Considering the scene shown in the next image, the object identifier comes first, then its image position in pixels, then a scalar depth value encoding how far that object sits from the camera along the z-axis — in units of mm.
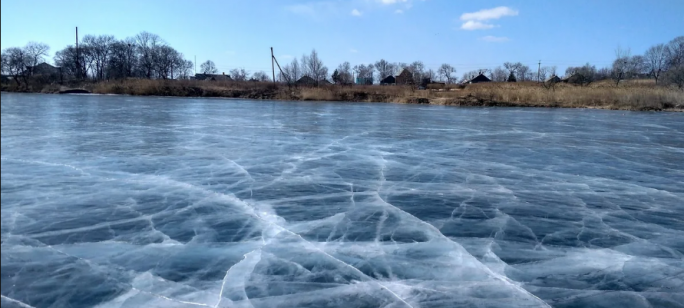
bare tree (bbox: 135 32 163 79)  66438
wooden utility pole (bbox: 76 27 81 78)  50750
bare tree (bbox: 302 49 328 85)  54312
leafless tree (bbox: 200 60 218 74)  84375
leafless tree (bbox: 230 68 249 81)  72856
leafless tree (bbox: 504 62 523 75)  83531
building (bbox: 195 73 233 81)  80612
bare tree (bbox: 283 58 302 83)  52538
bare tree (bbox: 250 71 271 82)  69175
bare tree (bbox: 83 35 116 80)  67000
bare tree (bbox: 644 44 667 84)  66188
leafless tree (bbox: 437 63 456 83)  86369
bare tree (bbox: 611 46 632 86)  59281
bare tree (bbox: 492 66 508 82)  79844
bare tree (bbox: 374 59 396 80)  85062
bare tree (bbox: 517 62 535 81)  82438
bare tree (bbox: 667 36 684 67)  60281
